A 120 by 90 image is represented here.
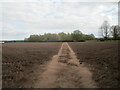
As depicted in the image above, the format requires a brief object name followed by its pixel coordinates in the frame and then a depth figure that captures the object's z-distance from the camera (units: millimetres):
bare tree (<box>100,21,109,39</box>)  47157
